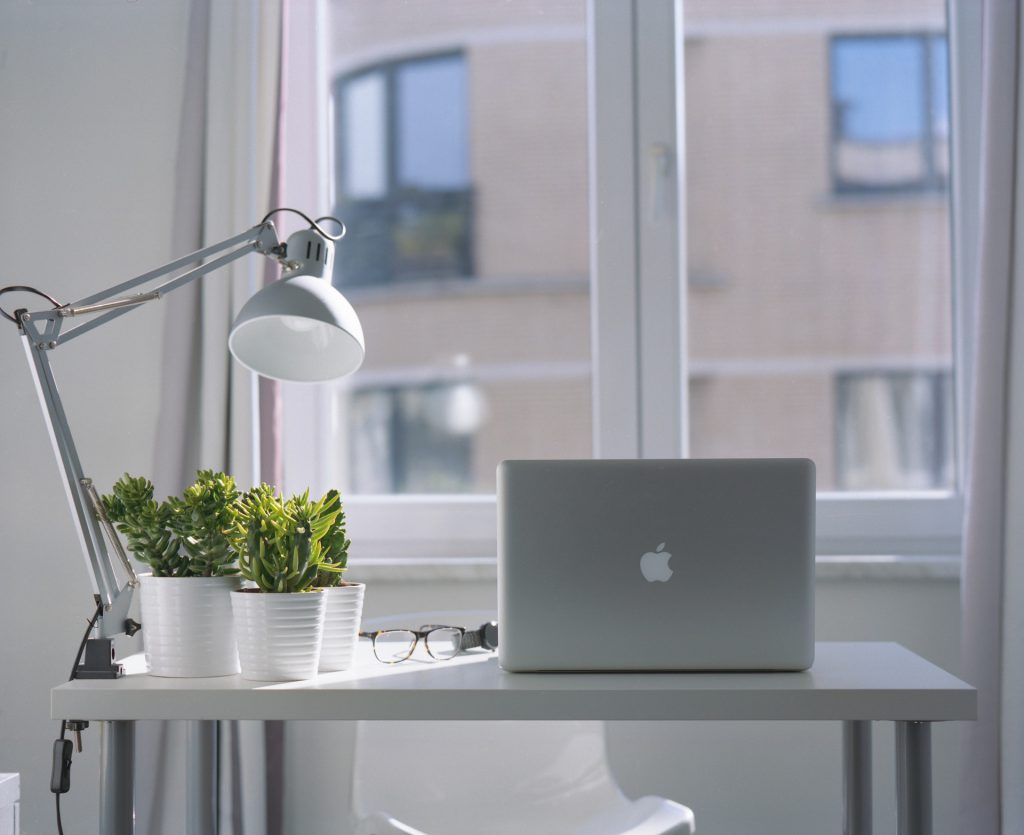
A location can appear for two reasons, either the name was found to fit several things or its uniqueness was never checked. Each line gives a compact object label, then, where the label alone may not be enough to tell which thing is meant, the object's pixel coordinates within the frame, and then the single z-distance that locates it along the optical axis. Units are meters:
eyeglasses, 1.31
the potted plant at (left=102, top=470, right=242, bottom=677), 1.14
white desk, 1.06
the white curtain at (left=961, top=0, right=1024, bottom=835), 1.96
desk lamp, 1.21
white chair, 1.58
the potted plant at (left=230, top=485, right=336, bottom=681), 1.12
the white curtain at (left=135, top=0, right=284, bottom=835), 2.02
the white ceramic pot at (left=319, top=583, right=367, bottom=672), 1.20
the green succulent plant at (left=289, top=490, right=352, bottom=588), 1.18
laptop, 1.14
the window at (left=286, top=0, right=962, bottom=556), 2.24
